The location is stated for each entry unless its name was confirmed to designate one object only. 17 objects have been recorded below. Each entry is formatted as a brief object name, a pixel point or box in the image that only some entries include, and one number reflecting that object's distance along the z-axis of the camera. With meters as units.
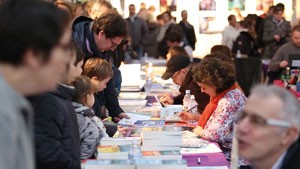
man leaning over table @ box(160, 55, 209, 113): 4.63
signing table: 3.22
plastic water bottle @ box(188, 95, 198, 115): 4.57
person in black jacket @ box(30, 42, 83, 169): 2.49
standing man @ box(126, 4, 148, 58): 12.89
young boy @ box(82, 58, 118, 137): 3.83
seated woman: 3.55
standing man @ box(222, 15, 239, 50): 11.52
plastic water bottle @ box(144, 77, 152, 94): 6.20
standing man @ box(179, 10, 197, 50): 12.39
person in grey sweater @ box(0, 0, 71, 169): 1.34
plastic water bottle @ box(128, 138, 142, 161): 2.76
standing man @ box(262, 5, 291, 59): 10.48
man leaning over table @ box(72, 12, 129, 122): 3.90
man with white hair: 1.92
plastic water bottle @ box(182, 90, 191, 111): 4.62
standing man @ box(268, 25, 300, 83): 7.34
